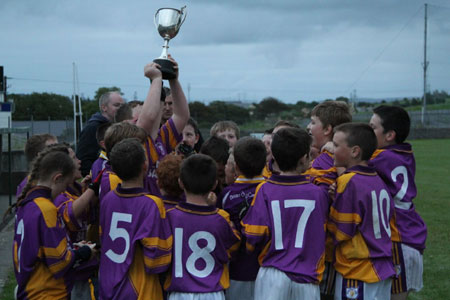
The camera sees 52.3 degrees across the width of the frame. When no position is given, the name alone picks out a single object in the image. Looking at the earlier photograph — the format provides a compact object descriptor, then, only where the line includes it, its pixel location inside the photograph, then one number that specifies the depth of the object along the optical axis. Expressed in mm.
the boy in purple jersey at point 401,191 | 3508
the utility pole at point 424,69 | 46312
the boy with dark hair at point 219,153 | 3996
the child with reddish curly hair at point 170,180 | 3330
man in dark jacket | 5637
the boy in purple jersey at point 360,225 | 3191
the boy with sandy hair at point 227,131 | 5312
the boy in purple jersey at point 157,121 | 3492
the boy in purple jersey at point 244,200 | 3494
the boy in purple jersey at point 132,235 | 3061
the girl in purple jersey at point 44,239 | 3113
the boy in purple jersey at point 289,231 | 3098
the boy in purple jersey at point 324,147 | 3477
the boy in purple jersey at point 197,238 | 3129
